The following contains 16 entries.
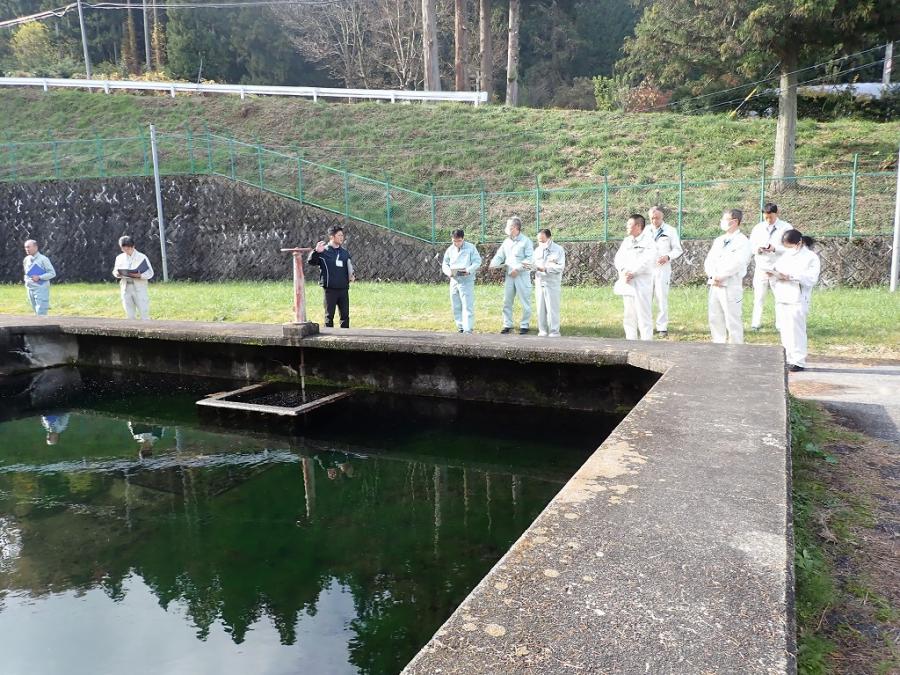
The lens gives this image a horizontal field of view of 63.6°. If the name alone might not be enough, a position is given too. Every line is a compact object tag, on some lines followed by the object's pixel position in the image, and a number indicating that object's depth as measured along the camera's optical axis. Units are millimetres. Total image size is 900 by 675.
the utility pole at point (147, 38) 41219
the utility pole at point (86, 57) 36281
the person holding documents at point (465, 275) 10211
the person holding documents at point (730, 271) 8227
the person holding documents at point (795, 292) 7918
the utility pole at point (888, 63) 28219
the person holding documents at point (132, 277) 10500
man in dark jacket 9945
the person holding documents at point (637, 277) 8750
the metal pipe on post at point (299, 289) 6837
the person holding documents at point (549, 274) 9906
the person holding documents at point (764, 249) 9398
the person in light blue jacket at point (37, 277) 12000
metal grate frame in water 6854
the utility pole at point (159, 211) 19828
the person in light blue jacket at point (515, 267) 10336
